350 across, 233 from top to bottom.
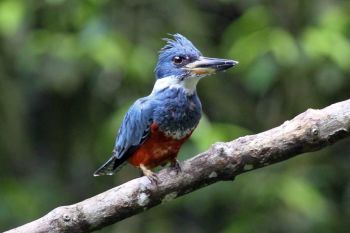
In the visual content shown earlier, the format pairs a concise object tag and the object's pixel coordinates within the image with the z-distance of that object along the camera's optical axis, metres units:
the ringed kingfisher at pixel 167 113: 9.03
